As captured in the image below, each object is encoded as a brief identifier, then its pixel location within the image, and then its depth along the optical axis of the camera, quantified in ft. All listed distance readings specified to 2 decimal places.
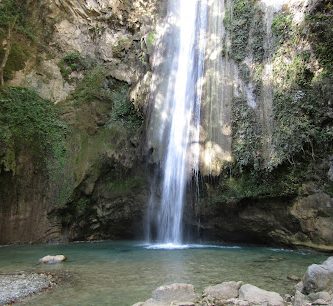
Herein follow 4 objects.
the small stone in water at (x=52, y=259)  32.65
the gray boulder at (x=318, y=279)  19.52
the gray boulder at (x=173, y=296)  19.31
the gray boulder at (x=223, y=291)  20.27
